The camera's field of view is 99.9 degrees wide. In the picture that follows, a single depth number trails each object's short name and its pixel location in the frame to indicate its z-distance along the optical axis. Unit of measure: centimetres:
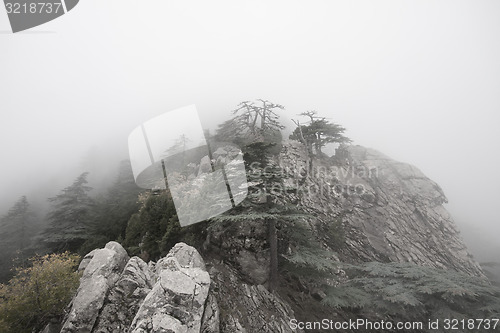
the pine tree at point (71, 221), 2228
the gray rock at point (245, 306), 1051
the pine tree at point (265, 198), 1116
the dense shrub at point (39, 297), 888
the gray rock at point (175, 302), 769
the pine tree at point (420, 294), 1032
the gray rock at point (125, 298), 898
